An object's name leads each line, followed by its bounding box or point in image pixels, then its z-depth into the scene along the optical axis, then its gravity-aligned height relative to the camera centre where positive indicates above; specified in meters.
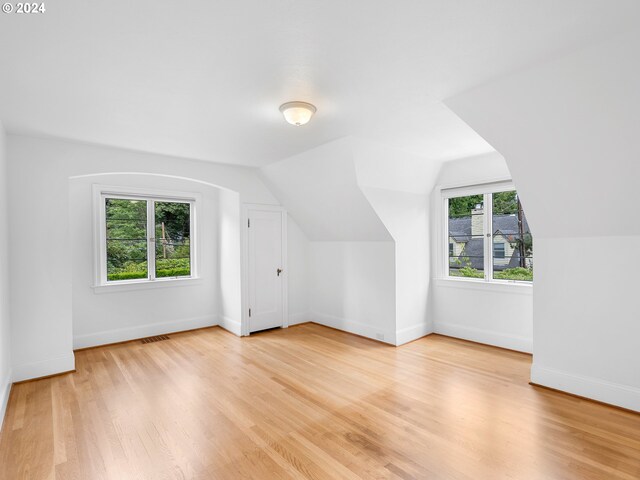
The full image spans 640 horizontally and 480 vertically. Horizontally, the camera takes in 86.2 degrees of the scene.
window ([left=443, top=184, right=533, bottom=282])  4.38 +0.05
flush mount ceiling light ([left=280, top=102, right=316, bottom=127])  2.76 +1.06
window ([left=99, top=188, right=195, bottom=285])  4.83 +0.07
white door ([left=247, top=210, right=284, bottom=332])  5.30 -0.46
